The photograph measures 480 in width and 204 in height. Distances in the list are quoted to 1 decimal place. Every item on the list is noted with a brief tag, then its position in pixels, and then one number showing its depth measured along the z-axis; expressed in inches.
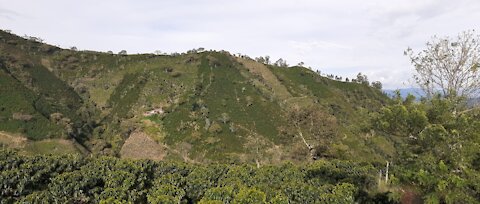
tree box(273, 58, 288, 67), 4320.6
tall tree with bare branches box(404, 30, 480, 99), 1015.0
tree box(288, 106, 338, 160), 2016.5
